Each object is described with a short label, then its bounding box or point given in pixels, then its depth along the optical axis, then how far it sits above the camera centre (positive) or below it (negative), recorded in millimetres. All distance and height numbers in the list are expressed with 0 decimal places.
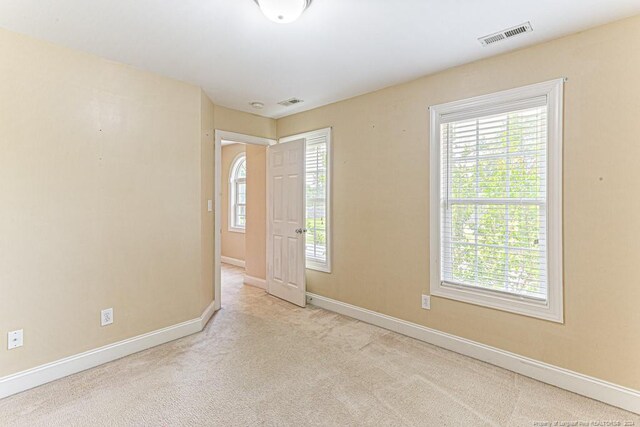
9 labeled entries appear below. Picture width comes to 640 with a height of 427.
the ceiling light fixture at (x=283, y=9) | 1709 +1139
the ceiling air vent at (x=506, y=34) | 2074 +1228
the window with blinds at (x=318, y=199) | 3793 +176
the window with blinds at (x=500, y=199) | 2264 +112
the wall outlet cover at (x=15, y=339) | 2113 -863
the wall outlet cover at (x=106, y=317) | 2539 -849
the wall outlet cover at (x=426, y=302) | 2891 -821
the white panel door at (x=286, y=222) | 3877 -125
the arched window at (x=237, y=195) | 6488 +364
